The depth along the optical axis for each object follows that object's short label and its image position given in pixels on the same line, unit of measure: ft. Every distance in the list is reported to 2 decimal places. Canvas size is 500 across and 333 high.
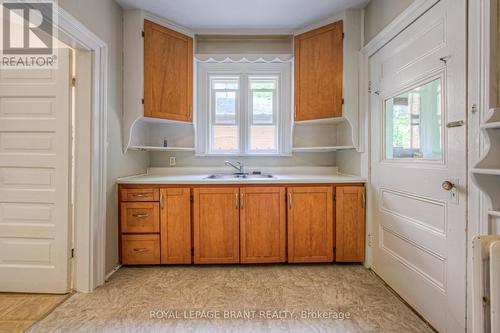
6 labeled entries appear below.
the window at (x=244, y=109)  9.88
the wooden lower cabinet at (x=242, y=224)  7.68
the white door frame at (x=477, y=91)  3.81
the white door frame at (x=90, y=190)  6.41
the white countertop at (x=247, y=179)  7.69
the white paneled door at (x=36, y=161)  6.30
